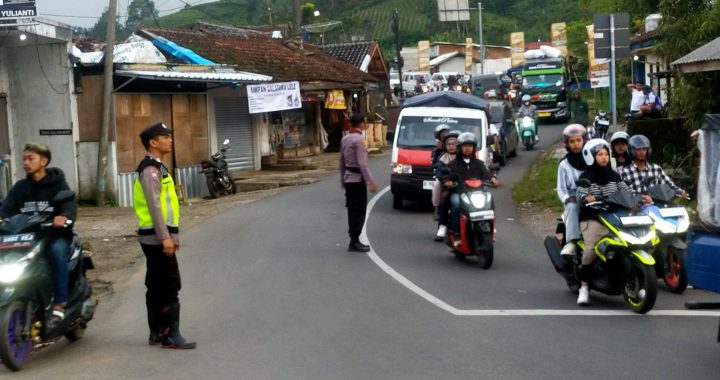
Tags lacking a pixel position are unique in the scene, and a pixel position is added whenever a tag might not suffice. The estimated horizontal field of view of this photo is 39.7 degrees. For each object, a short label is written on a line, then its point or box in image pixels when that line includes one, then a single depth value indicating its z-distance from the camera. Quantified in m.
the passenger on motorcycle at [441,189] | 14.80
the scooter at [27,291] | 7.88
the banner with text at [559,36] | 66.69
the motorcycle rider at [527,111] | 34.75
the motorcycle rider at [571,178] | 10.73
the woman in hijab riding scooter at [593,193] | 10.20
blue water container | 7.47
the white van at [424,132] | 20.25
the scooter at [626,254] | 9.62
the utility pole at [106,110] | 22.75
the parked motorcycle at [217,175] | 25.80
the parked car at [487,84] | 54.51
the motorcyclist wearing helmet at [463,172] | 13.77
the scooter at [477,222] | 13.21
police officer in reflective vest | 8.41
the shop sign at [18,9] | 19.50
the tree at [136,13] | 72.70
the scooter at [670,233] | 10.96
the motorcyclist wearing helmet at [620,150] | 11.43
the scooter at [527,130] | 34.41
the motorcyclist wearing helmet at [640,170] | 11.50
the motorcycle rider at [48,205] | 8.48
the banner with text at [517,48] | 70.62
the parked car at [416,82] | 56.31
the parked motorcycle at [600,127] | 24.95
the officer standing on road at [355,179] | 14.70
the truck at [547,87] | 47.44
